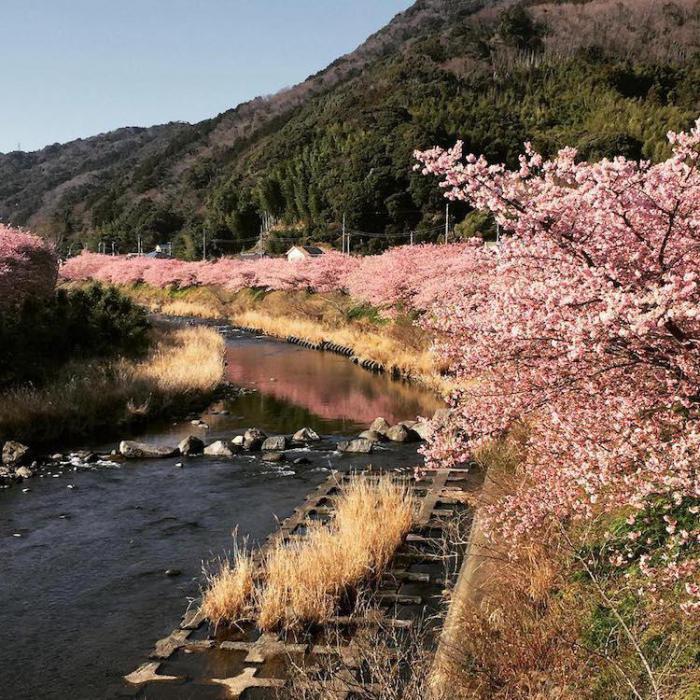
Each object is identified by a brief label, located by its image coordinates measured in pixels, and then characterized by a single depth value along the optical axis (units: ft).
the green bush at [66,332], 73.92
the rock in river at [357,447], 58.59
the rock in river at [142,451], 57.62
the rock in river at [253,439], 60.75
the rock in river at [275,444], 59.93
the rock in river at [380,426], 64.03
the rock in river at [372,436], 62.44
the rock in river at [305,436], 62.65
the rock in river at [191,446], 58.59
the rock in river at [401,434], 62.13
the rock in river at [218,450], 58.29
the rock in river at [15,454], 54.29
